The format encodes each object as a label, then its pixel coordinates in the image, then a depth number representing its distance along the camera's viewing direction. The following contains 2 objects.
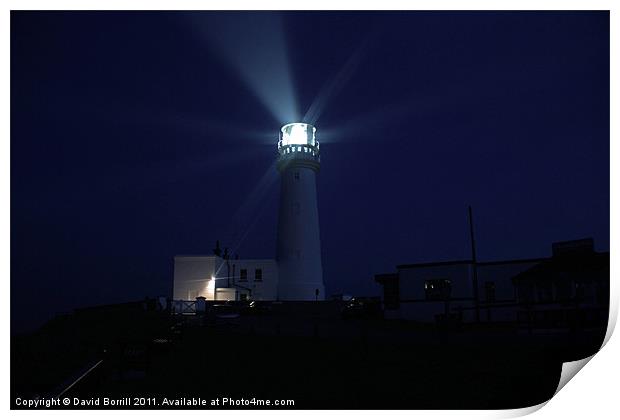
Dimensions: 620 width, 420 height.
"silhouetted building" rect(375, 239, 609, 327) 21.39
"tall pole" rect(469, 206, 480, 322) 28.12
